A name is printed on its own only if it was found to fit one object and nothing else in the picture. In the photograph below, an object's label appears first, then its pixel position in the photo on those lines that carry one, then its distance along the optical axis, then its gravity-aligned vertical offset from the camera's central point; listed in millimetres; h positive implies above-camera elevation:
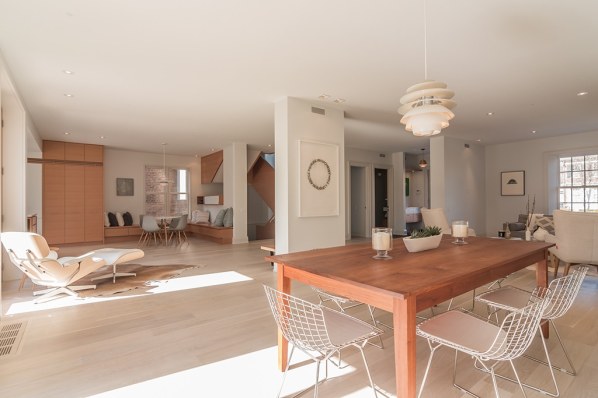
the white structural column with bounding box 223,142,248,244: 8633 +306
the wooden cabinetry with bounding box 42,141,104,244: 8117 +261
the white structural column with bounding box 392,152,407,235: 10227 +141
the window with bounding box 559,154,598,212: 7531 +411
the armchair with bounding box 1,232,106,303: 3648 -777
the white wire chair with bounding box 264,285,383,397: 1585 -723
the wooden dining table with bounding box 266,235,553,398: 1401 -399
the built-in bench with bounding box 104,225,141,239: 9062 -878
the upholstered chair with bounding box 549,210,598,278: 3965 -489
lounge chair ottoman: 4586 -818
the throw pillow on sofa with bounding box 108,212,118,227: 9355 -526
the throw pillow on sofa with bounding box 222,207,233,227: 8758 -476
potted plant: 2332 -299
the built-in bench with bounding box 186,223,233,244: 8664 -912
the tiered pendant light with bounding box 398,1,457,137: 2117 +650
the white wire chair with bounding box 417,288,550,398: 1504 -735
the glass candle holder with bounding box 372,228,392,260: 2119 -285
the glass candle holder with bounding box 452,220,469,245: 2750 -267
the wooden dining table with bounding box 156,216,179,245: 8672 -604
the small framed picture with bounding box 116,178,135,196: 9820 +468
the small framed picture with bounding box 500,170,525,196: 8547 +467
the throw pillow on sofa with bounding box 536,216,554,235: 6339 -487
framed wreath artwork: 5102 +364
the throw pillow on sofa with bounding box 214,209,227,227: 9086 -495
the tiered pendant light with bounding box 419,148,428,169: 10102 +1199
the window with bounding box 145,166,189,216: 10469 +355
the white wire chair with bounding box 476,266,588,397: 1907 -721
